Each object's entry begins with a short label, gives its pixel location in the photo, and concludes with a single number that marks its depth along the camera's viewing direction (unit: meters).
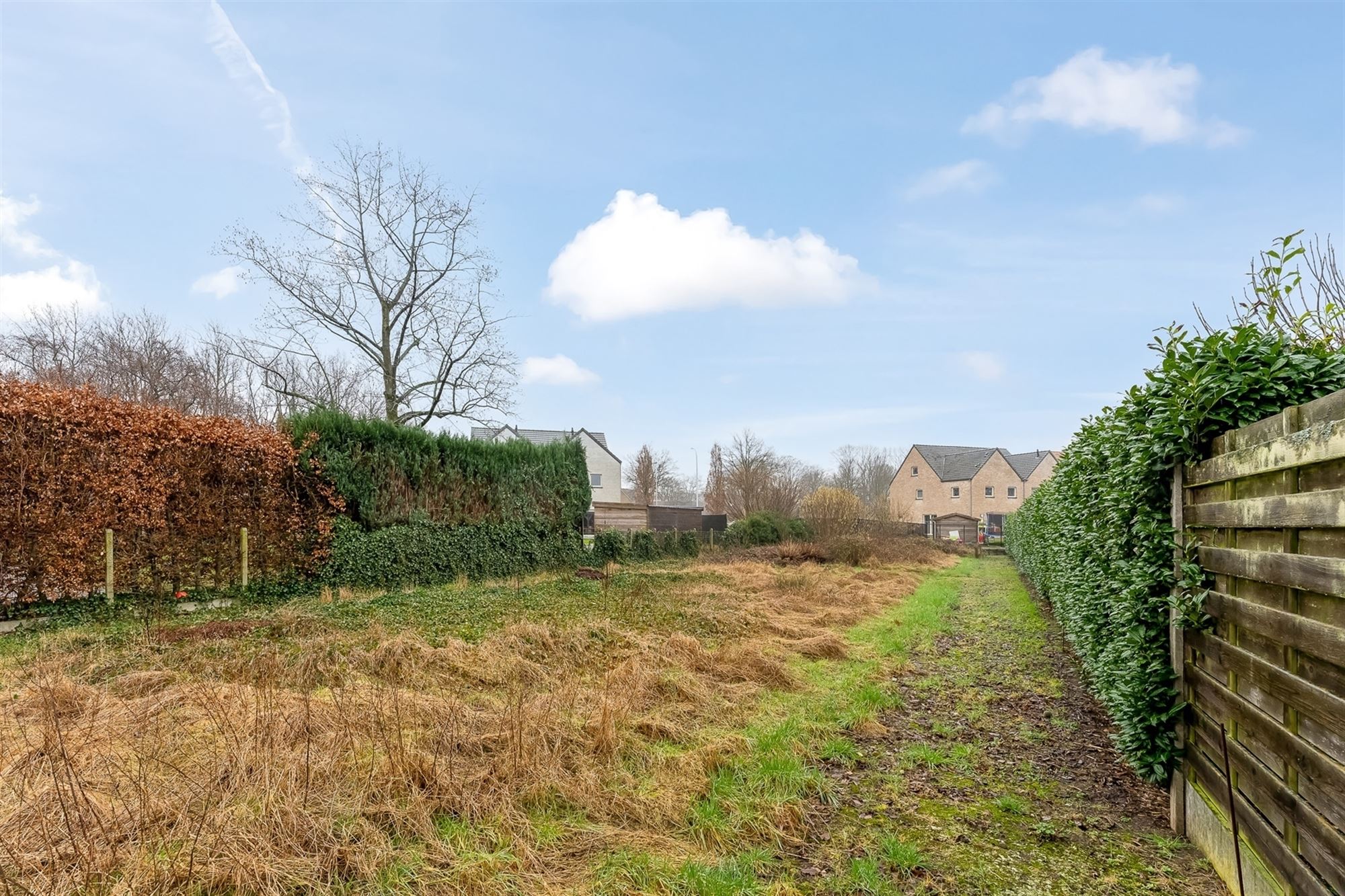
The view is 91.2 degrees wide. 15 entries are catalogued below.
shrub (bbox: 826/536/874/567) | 19.23
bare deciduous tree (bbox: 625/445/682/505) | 41.47
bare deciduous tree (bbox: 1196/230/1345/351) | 3.76
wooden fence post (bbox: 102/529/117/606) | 8.46
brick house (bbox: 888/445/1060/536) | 49.44
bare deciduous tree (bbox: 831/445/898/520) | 60.17
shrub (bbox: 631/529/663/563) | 18.02
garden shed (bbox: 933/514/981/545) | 36.38
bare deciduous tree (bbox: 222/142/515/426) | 19.38
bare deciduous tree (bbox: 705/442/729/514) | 31.25
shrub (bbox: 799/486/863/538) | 22.08
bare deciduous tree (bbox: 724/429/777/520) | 26.38
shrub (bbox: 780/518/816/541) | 22.97
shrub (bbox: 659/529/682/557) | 19.19
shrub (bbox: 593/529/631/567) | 17.12
